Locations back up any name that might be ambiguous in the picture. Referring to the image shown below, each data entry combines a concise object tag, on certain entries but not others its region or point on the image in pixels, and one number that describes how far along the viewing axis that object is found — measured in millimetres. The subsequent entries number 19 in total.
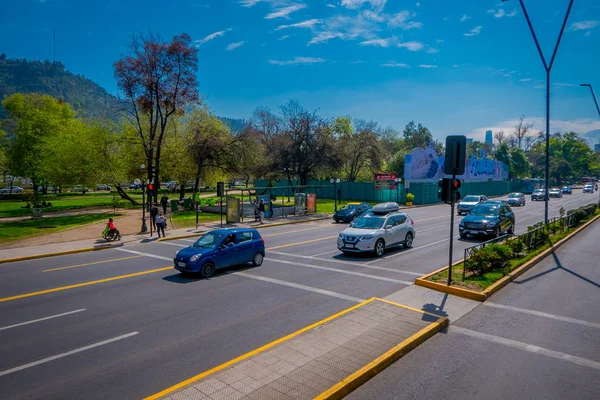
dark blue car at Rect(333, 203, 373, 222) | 30234
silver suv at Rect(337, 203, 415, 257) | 15625
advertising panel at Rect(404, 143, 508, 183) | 55812
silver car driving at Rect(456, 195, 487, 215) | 33500
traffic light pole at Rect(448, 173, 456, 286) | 10507
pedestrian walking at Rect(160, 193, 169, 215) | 34219
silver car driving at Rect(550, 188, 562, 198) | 61762
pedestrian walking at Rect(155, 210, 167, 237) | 22562
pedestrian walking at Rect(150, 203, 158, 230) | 24161
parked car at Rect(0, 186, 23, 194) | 69150
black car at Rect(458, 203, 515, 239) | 19281
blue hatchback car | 12844
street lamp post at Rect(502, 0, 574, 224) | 15875
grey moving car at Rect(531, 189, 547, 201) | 55750
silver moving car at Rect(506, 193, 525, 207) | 44956
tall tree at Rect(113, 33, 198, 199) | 33844
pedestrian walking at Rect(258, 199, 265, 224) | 30422
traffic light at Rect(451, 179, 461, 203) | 10398
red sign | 45938
